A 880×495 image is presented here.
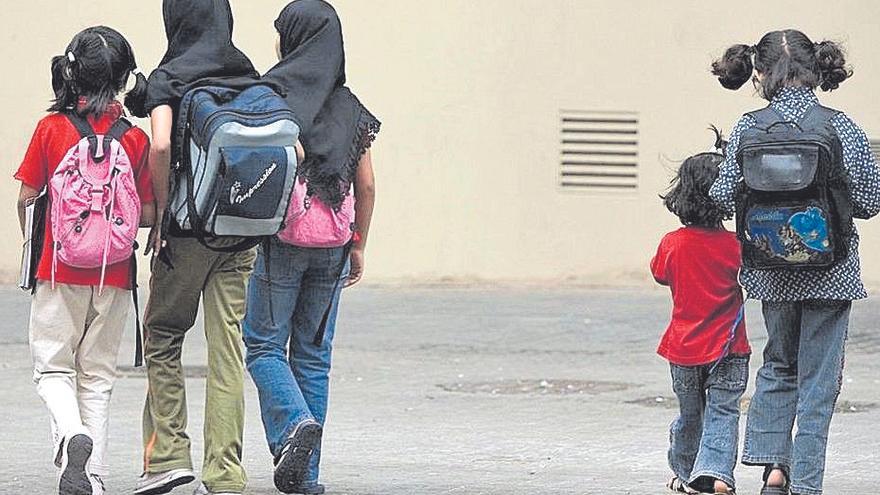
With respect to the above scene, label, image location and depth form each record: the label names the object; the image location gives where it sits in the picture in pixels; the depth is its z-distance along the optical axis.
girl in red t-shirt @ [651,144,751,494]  13.80
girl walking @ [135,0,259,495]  12.86
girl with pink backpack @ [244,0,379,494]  13.52
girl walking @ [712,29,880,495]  12.45
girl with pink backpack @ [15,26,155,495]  12.59
